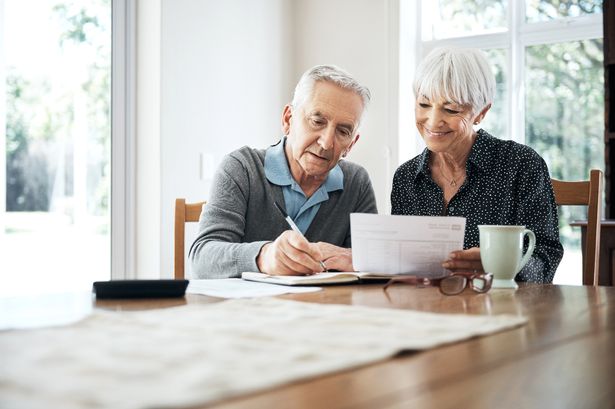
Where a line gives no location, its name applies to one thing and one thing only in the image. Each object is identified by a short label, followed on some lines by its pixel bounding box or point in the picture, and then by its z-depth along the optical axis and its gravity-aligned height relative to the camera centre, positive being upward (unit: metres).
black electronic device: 1.09 -0.12
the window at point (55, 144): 2.98 +0.23
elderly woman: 1.82 +0.10
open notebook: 1.33 -0.13
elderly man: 1.80 +0.05
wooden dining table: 0.53 -0.14
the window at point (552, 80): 3.56 +0.58
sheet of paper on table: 1.15 -0.14
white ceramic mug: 1.35 -0.09
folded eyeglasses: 1.23 -0.13
